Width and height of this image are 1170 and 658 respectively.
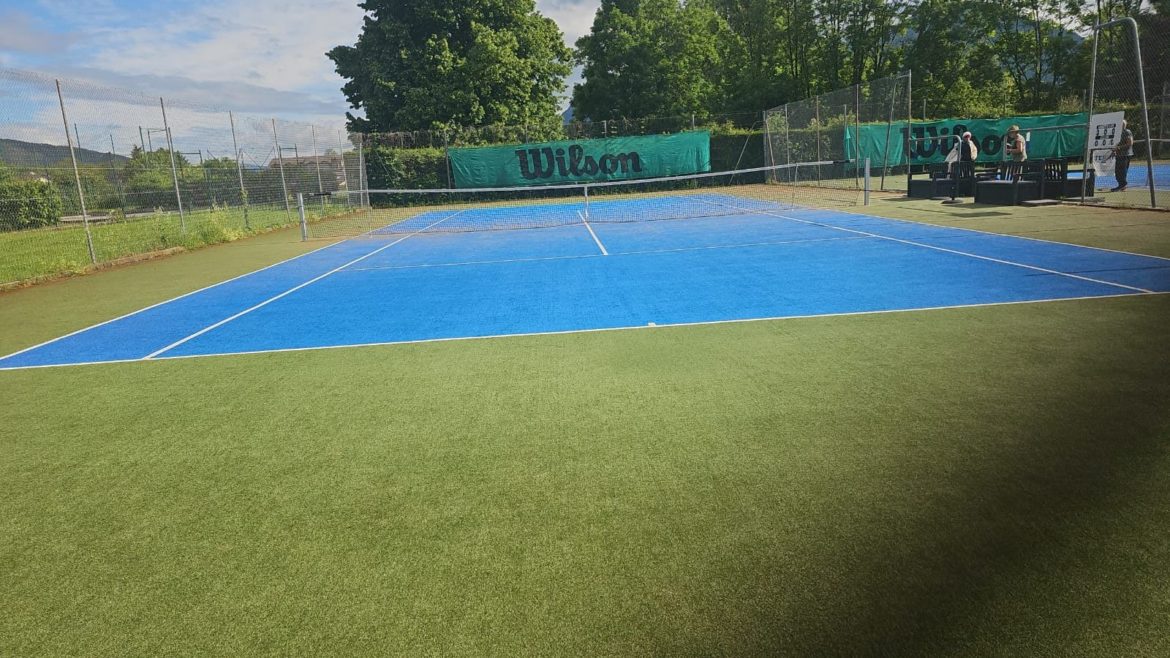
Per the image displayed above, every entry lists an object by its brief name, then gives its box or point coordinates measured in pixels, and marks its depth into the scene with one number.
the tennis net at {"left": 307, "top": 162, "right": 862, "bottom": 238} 18.91
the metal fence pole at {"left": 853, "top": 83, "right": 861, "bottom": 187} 19.34
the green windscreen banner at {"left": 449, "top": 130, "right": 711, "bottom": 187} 28.20
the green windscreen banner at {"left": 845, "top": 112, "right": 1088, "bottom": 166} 26.45
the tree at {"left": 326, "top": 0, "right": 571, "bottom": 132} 33.88
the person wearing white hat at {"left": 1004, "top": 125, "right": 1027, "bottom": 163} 14.84
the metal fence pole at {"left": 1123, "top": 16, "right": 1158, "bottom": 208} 12.48
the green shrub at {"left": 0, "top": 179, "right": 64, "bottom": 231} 11.99
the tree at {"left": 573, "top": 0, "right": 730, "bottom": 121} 42.91
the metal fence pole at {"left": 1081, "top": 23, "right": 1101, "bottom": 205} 13.58
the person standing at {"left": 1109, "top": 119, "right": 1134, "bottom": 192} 15.61
